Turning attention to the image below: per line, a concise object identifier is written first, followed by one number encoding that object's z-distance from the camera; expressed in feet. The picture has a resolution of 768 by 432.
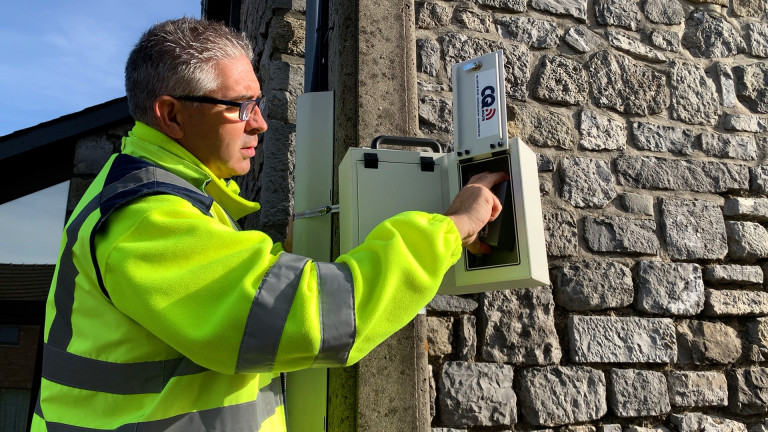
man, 3.81
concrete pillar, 6.70
